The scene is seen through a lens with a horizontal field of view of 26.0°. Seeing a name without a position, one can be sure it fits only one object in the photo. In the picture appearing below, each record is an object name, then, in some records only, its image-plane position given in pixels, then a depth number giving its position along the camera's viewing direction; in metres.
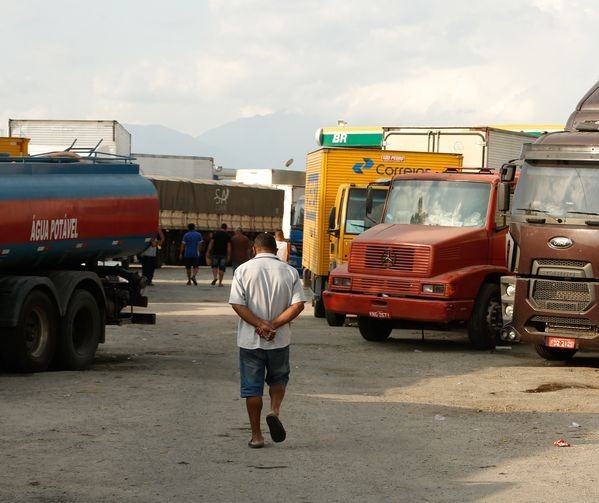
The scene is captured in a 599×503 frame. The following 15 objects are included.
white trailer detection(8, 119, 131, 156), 40.19
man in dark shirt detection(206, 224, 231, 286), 38.19
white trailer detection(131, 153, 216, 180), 56.94
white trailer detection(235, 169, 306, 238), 55.81
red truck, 19.95
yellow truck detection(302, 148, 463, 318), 24.12
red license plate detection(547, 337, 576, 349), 17.44
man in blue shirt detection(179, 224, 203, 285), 38.25
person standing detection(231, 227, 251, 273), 36.62
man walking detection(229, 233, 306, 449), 10.77
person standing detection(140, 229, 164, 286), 34.62
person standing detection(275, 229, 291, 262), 31.45
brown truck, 17.16
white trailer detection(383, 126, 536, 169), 26.50
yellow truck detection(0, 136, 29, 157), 26.25
